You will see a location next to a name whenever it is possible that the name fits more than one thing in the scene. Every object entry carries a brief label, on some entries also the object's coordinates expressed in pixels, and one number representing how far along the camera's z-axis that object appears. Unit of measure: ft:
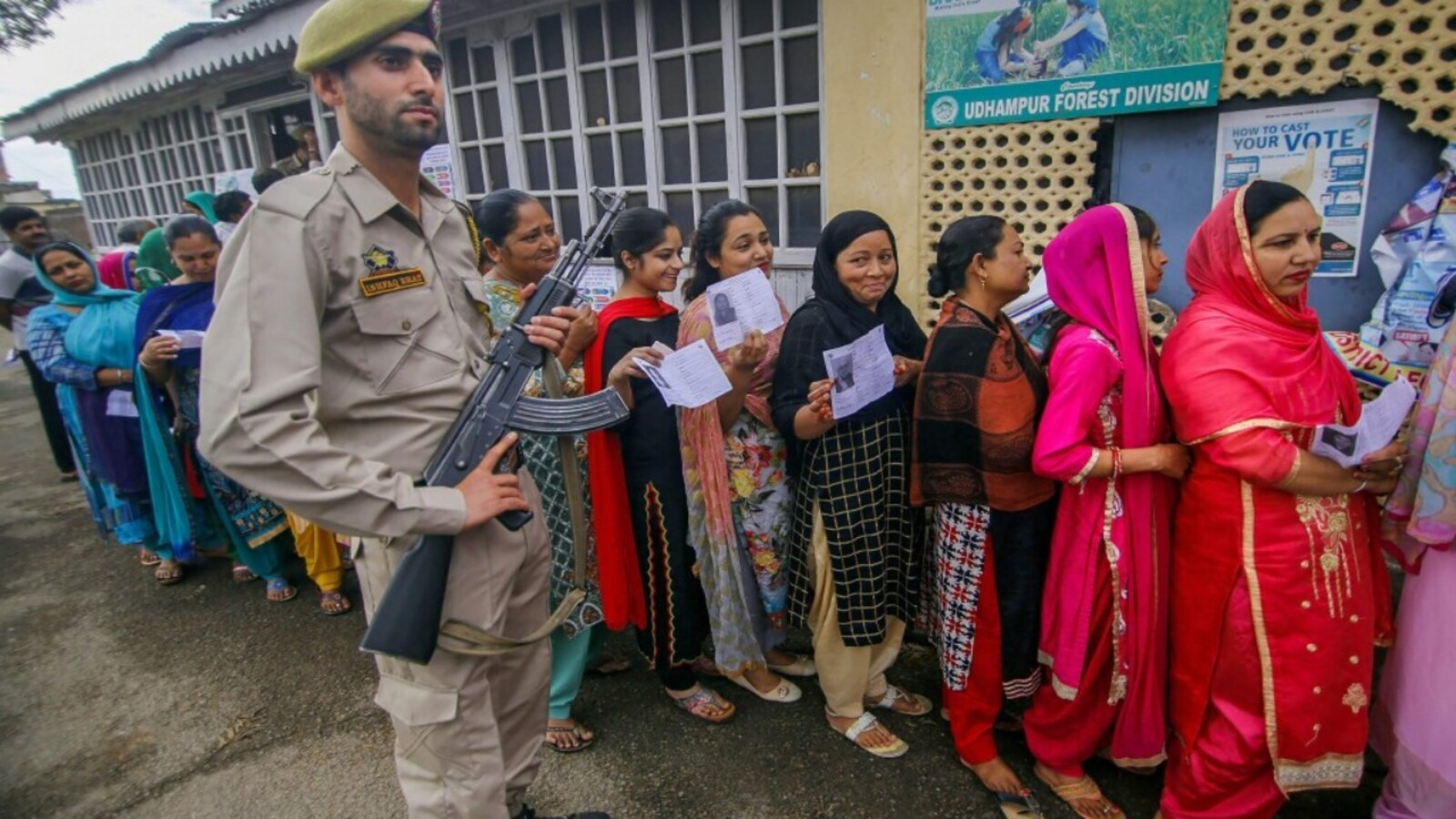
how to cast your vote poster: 10.42
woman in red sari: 6.02
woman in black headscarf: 7.69
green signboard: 11.08
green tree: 35.86
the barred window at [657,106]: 15.46
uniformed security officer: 4.50
